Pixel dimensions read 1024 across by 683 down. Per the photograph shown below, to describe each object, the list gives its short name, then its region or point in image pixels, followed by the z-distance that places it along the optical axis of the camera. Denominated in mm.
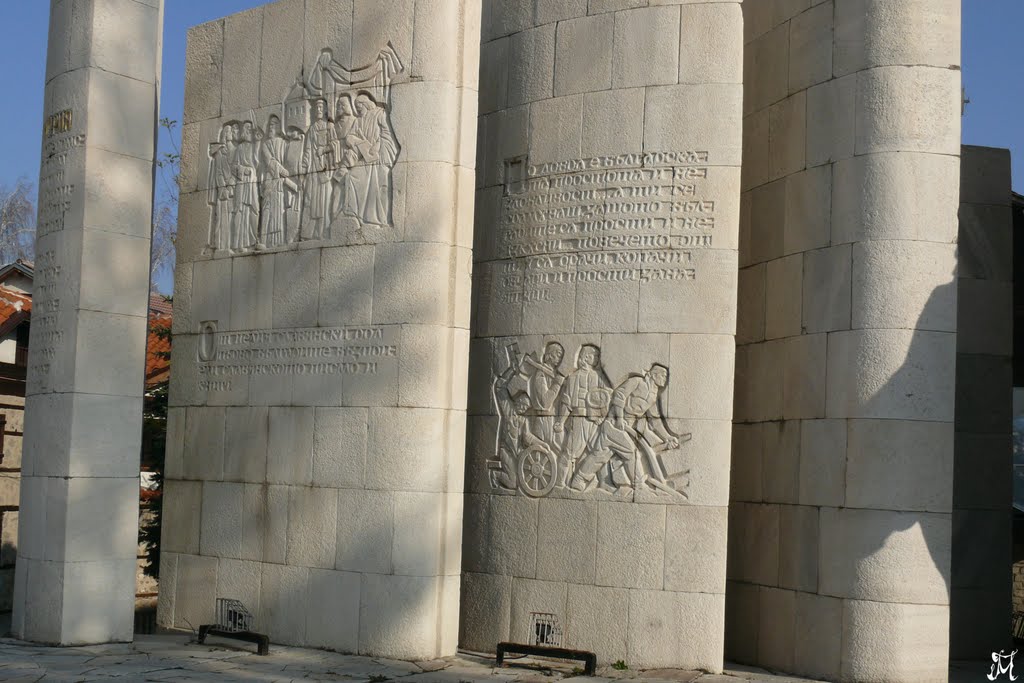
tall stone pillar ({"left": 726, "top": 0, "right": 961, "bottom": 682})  10641
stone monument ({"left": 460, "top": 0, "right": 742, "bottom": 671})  11016
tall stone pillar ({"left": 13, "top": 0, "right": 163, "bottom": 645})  11617
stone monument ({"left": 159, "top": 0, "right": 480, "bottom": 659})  11203
